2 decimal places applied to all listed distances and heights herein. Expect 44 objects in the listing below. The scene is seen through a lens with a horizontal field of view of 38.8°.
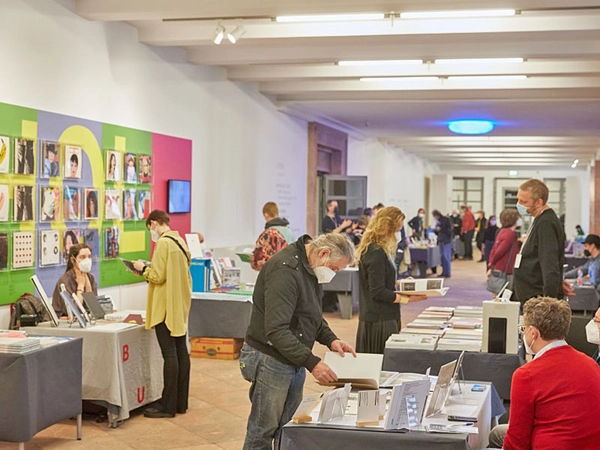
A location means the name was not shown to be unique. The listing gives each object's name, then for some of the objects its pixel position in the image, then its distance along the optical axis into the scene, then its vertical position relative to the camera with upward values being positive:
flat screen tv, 9.28 +0.10
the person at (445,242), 19.39 -0.76
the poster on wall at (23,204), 6.51 +0.00
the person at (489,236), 19.72 -0.62
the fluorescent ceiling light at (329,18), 7.70 +1.75
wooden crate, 8.56 -1.43
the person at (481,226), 25.59 -0.50
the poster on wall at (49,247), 6.86 -0.36
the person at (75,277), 6.22 -0.55
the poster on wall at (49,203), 6.86 +0.01
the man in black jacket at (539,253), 5.50 -0.28
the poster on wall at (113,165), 7.93 +0.38
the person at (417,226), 20.91 -0.43
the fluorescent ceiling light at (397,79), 11.75 +1.79
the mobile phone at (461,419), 3.50 -0.86
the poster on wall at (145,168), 8.65 +0.38
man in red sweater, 3.26 -0.74
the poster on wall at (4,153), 6.30 +0.37
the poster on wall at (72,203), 7.21 +0.01
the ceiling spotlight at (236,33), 7.56 +1.54
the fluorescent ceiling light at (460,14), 7.13 +1.70
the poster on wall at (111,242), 7.92 -0.36
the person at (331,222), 13.45 -0.23
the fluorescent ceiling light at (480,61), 10.15 +1.78
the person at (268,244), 8.66 -0.38
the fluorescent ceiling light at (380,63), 10.28 +1.77
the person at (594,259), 9.59 -0.56
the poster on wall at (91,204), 7.56 +0.00
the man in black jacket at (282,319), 3.73 -0.50
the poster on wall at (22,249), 6.50 -0.35
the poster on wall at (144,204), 8.63 +0.01
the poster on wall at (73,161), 7.23 +0.37
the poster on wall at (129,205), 8.28 +0.00
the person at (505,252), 9.39 -0.47
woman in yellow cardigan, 6.11 -0.71
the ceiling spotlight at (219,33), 7.51 +1.54
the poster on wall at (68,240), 7.18 -0.31
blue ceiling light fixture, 16.39 +1.63
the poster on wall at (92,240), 7.53 -0.32
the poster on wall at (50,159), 6.88 +0.37
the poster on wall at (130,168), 8.32 +0.36
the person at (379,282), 5.54 -0.49
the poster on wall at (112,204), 7.91 +0.01
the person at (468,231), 26.86 -0.70
